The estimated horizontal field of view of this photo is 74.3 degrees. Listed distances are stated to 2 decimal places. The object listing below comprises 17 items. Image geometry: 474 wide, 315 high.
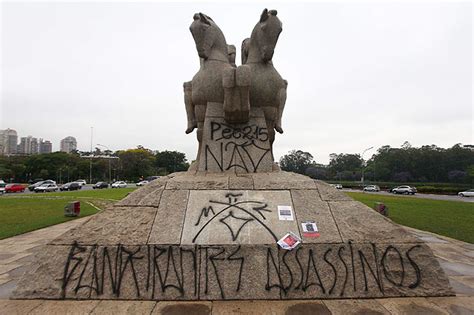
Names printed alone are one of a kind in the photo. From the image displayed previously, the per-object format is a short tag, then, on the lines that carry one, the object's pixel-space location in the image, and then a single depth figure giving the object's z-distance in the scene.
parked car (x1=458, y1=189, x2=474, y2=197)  43.78
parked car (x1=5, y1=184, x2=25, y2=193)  40.62
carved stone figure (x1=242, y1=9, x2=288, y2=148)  8.00
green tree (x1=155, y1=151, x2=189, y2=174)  89.38
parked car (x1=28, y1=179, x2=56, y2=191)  43.46
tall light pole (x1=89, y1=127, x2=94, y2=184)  77.31
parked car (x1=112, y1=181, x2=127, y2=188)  56.35
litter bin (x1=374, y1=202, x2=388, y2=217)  15.75
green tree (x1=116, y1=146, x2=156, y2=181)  81.56
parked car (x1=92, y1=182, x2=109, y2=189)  53.35
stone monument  5.12
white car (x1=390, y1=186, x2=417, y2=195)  47.19
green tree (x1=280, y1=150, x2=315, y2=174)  102.59
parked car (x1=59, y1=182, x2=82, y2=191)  46.66
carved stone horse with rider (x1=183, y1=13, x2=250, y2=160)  7.64
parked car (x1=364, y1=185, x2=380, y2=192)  56.44
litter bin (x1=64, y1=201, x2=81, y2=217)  16.31
